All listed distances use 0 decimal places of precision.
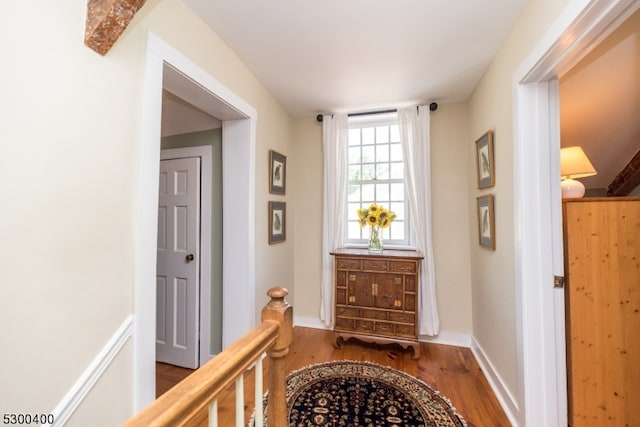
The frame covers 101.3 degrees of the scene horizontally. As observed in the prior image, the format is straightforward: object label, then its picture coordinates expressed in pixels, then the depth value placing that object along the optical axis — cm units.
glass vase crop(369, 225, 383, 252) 277
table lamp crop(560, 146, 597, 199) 190
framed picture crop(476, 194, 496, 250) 202
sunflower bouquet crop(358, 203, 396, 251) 270
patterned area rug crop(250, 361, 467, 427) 167
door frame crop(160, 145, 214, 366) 244
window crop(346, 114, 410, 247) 303
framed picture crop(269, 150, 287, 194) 265
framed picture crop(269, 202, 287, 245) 262
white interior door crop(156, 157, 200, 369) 247
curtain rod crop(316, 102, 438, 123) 277
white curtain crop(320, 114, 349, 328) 300
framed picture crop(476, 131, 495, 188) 202
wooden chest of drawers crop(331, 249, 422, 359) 242
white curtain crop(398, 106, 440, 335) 271
